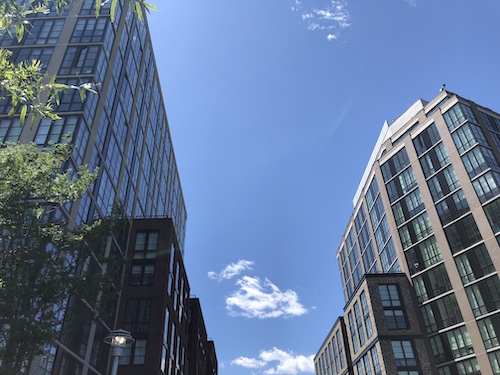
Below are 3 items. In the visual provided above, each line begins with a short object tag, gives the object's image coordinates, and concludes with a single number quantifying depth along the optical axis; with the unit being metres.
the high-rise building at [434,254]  43.50
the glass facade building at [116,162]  33.62
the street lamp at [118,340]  14.36
